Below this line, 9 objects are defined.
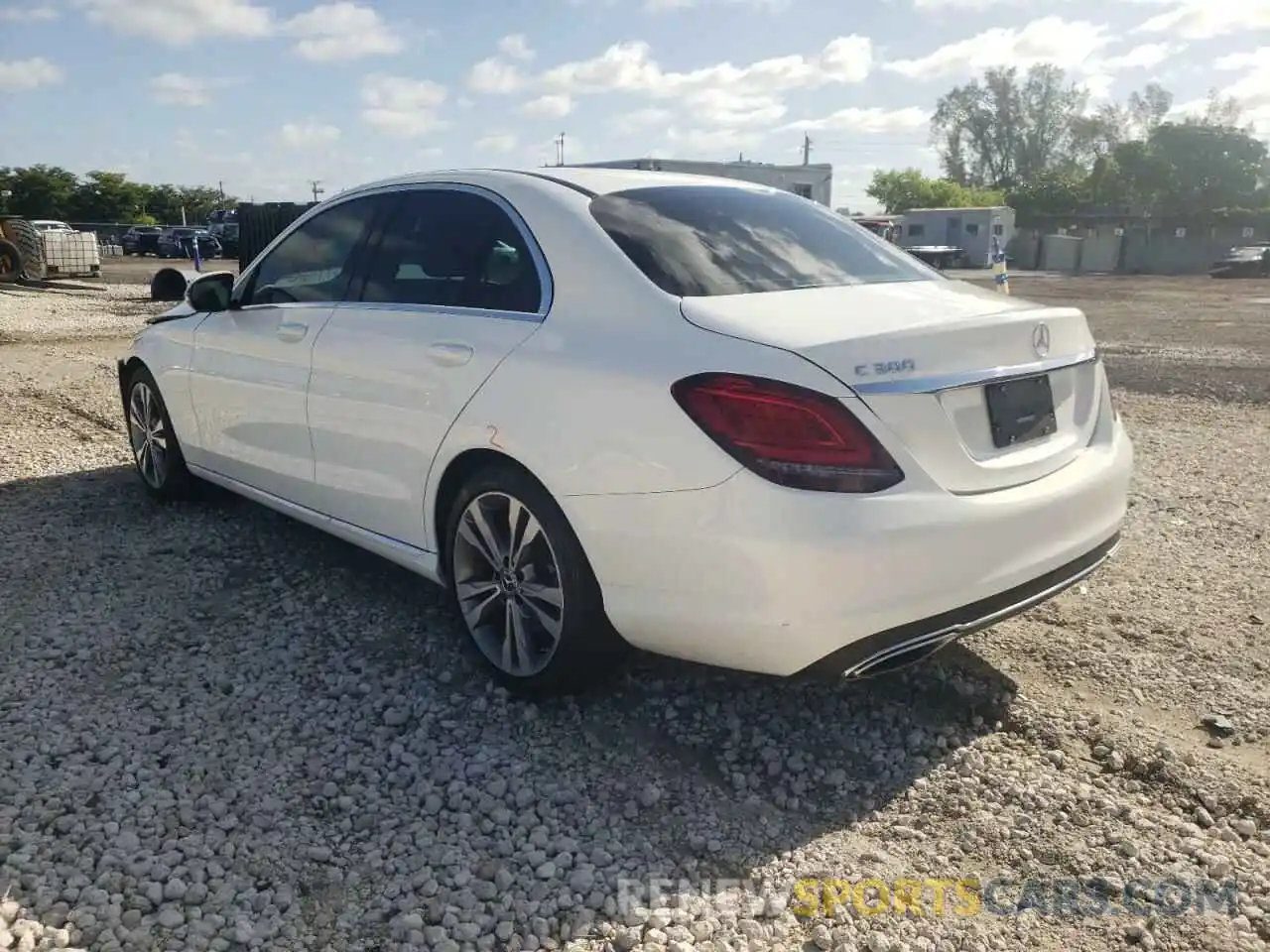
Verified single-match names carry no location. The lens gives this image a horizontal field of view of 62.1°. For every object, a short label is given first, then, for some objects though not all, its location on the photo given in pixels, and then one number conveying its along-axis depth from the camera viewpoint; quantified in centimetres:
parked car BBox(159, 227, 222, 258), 4084
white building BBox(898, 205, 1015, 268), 5444
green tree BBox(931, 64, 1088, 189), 9131
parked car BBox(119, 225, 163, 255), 4772
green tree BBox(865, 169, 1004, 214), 8412
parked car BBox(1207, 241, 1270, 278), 4100
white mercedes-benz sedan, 267
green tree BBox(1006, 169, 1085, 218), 6900
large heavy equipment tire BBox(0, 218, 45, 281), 2450
